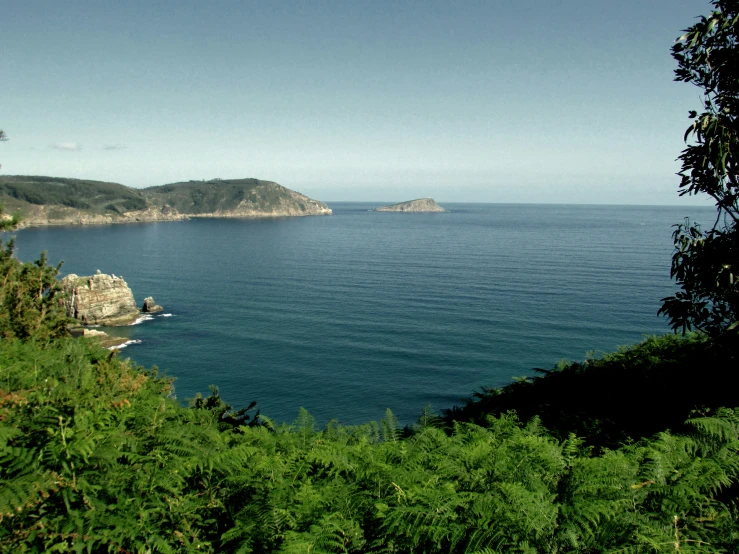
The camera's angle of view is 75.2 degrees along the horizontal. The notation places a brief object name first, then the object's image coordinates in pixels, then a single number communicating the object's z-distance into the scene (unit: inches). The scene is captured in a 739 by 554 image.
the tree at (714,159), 406.6
